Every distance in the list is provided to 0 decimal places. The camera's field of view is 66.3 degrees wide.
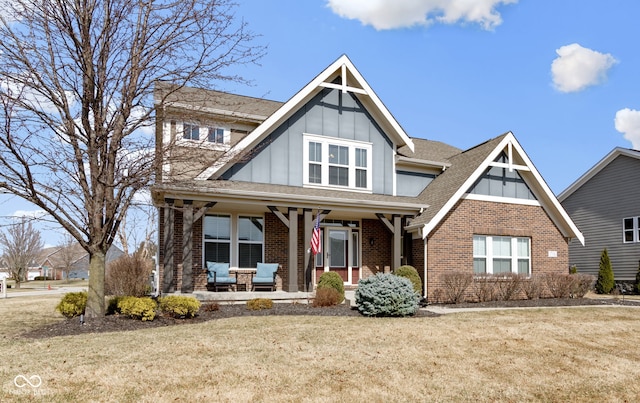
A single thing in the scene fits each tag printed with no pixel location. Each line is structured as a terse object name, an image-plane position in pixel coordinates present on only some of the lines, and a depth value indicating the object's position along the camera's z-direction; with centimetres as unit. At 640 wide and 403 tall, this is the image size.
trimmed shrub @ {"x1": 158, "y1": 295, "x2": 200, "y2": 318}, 1141
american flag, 1523
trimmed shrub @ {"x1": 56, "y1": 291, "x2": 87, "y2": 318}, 1164
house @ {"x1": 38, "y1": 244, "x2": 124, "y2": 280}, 7481
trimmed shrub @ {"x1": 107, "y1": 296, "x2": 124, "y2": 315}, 1217
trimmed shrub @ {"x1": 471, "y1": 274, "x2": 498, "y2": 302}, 1669
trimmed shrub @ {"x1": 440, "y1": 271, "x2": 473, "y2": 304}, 1598
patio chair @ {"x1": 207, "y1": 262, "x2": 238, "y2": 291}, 1559
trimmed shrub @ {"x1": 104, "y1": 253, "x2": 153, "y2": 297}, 1706
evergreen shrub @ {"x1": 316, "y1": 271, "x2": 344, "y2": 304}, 1448
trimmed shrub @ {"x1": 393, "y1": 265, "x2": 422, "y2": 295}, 1532
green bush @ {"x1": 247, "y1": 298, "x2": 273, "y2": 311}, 1302
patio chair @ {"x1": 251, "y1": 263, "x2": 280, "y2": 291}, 1609
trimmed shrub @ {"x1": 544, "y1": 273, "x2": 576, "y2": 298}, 1764
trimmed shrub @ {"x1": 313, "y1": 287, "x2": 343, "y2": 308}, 1374
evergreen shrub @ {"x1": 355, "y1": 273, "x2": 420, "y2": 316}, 1234
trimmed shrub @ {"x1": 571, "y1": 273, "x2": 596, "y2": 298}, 1775
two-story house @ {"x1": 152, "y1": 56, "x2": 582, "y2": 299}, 1566
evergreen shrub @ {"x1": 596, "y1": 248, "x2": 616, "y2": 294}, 2325
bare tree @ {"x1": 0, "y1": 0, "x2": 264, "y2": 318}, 1062
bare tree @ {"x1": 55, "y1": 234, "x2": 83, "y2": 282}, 5312
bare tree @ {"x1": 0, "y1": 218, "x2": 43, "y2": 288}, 4548
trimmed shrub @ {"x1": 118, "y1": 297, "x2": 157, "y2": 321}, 1109
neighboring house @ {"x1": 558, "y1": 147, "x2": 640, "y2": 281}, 2388
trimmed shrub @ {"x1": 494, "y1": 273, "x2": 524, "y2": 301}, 1702
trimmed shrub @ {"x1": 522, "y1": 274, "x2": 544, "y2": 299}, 1741
